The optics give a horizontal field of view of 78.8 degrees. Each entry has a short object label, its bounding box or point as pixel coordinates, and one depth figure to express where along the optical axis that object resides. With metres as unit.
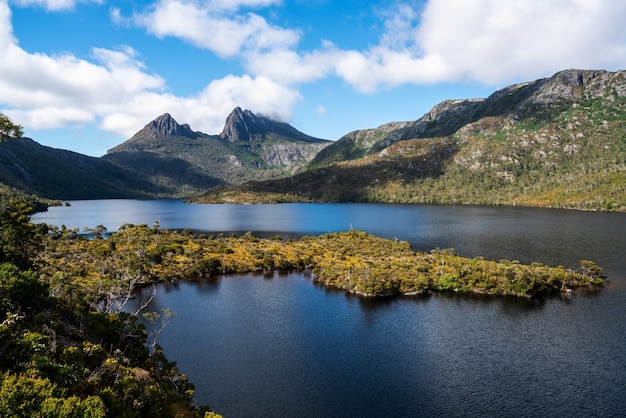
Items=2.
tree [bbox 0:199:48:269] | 55.17
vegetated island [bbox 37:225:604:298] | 105.19
